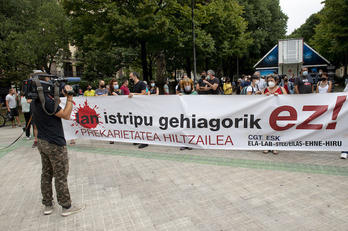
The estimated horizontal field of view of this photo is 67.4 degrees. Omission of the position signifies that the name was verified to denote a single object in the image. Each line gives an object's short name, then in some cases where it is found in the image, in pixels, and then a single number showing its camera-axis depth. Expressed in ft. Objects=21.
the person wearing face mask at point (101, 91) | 29.66
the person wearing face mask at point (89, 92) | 31.59
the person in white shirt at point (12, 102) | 42.37
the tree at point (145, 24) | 51.57
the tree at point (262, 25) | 113.50
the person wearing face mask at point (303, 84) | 27.04
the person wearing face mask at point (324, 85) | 24.01
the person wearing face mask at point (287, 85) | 32.81
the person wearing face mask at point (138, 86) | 24.00
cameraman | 11.96
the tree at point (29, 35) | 82.28
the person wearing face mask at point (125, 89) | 26.58
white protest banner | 17.72
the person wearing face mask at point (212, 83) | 25.35
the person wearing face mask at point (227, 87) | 41.85
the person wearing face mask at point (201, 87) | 26.01
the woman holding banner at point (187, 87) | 25.10
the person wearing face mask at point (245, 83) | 44.31
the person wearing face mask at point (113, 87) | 28.07
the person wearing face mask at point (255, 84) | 26.60
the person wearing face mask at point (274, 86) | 20.30
